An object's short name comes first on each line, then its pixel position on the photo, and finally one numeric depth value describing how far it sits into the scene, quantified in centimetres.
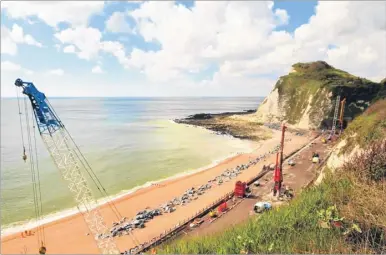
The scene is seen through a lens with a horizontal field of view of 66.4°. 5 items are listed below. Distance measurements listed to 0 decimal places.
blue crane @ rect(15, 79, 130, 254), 2414
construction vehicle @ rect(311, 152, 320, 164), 4994
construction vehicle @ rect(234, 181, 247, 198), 3394
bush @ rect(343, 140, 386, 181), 1833
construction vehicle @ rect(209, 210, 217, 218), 2890
